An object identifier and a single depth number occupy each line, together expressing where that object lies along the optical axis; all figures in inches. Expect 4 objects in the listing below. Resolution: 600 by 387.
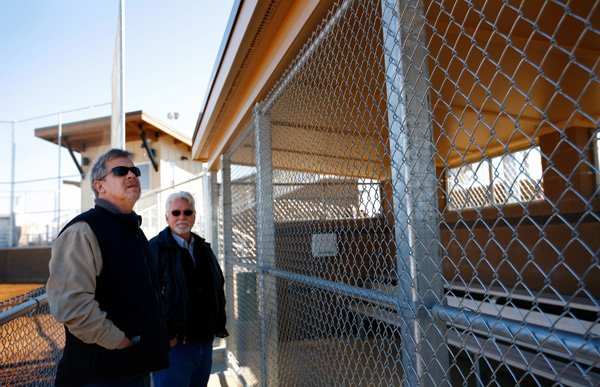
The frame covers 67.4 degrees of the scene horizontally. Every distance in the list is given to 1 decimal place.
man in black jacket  125.1
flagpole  234.8
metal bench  44.0
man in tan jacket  78.2
